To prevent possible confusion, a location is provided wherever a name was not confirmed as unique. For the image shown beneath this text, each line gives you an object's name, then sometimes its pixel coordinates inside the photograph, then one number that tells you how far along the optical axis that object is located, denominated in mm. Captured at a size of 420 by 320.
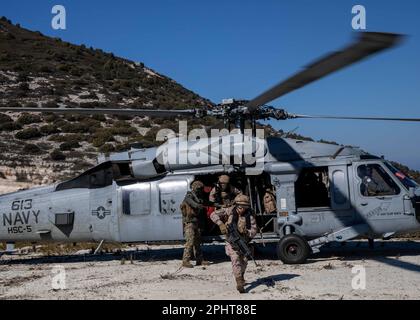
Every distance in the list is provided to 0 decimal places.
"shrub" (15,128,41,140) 28844
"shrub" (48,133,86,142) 28844
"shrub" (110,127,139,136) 30688
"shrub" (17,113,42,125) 31156
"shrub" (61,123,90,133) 30859
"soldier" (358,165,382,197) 10266
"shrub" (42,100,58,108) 33466
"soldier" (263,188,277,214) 10773
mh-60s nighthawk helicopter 10102
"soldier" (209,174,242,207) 8809
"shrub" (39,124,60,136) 30167
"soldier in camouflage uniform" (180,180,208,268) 10188
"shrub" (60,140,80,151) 27297
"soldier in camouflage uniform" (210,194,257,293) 7660
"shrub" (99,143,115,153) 27278
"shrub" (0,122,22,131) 29938
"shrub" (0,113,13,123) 30859
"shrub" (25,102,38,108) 33038
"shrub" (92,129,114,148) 28488
